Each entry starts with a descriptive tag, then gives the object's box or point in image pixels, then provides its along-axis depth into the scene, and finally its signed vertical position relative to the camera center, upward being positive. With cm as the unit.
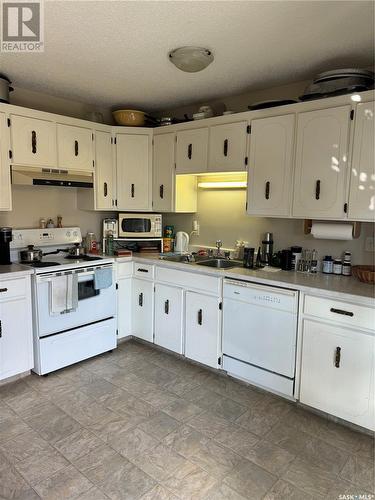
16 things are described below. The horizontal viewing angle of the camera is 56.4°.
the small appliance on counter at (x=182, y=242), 396 -28
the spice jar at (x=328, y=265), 291 -37
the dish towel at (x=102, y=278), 331 -59
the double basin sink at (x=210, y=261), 347 -44
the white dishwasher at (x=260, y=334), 263 -91
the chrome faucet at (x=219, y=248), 370 -32
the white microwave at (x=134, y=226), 390 -10
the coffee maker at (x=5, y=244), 304 -26
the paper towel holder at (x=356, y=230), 271 -7
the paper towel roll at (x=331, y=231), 271 -9
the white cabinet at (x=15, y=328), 281 -93
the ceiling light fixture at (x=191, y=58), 243 +112
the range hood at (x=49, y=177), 307 +35
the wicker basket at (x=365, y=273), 252 -39
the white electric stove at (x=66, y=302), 300 -78
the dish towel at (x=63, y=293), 302 -68
